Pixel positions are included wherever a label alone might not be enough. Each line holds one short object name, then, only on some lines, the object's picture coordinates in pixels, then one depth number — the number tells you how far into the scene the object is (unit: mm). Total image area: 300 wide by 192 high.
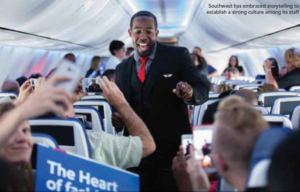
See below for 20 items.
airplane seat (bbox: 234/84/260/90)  7779
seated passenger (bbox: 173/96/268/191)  1471
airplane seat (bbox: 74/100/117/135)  4707
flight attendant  3395
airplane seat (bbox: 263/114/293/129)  3113
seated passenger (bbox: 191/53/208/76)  10023
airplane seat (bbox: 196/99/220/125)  4666
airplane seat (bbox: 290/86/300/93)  6562
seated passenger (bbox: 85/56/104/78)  10188
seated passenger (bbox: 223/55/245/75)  12226
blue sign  1667
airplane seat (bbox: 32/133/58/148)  2166
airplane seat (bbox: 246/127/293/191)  1356
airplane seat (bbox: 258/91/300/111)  5137
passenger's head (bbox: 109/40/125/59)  8180
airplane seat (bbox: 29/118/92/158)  2674
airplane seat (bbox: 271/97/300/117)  4406
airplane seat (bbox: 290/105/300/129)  3654
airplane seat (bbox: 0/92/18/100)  5572
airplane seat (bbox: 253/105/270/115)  3647
